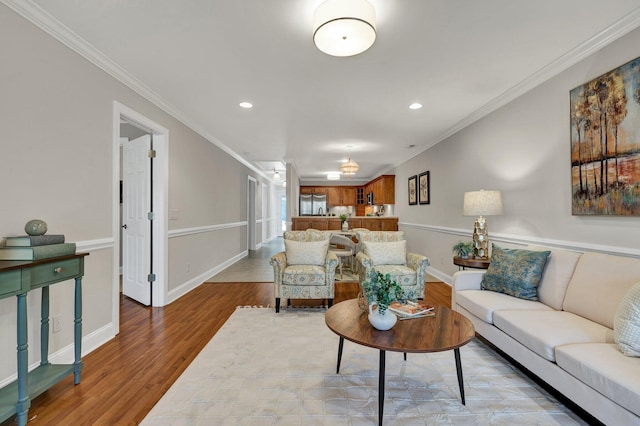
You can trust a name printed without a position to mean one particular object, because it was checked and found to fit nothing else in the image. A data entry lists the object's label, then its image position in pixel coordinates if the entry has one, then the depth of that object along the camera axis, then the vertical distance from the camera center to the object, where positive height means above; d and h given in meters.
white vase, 1.90 -0.67
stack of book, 1.72 -0.20
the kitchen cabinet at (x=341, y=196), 11.11 +0.67
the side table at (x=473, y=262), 3.22 -0.53
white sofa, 1.47 -0.75
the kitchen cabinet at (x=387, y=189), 8.25 +0.69
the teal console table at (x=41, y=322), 1.58 -0.65
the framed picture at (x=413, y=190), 6.44 +0.53
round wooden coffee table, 1.68 -0.74
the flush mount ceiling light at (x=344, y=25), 1.78 +1.15
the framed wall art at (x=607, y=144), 2.11 +0.54
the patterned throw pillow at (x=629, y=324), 1.57 -0.59
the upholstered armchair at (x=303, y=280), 3.54 -0.77
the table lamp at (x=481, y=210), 3.26 +0.04
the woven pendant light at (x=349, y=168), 6.38 +0.99
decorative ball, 1.81 -0.08
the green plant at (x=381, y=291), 1.88 -0.49
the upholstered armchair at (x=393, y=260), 3.60 -0.58
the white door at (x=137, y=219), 3.73 -0.06
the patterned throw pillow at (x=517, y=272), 2.55 -0.51
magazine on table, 2.15 -0.70
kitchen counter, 7.00 -0.21
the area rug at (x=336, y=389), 1.74 -1.17
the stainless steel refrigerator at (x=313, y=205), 11.04 +0.34
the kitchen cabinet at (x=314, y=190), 11.09 +0.89
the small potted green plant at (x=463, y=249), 3.47 -0.41
